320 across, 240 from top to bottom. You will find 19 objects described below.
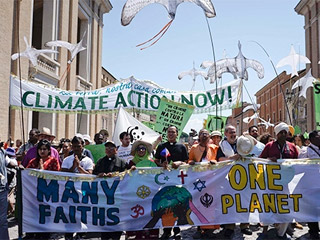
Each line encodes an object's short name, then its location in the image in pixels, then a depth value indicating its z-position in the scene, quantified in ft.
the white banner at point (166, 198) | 18.04
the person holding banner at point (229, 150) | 19.07
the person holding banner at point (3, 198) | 16.20
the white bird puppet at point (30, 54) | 38.55
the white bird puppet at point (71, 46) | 40.24
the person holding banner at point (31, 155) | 20.17
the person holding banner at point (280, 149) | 19.20
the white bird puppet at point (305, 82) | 42.22
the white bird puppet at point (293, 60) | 40.45
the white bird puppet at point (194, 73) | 66.16
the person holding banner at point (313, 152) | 18.95
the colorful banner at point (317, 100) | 29.10
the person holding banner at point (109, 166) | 18.13
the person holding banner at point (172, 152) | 19.39
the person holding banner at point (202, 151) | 19.65
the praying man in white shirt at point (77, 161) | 18.89
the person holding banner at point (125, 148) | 23.22
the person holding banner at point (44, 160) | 18.67
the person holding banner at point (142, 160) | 18.65
